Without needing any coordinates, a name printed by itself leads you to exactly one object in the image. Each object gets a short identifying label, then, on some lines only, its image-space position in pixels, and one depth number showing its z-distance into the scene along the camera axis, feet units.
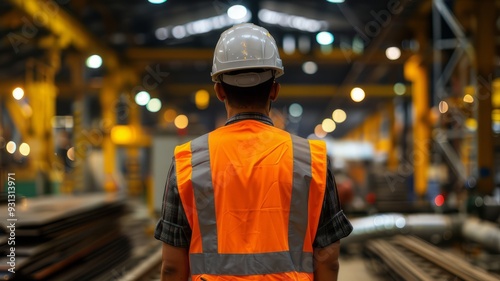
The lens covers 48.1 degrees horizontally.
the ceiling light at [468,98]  31.59
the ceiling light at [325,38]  54.08
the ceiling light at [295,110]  97.73
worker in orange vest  5.81
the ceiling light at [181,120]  75.97
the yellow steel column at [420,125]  45.34
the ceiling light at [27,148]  36.91
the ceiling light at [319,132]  119.69
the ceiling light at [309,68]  67.00
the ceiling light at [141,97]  61.16
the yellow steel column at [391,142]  73.61
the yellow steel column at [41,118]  36.40
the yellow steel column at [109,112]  52.01
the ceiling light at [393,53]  50.52
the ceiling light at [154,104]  72.80
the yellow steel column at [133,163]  53.16
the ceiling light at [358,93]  61.62
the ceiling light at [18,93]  49.95
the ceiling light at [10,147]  44.91
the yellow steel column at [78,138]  44.39
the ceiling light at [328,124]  103.50
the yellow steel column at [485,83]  30.73
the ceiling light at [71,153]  44.32
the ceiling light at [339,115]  97.91
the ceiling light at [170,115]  84.97
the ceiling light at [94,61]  45.27
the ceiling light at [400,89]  71.28
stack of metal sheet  13.82
